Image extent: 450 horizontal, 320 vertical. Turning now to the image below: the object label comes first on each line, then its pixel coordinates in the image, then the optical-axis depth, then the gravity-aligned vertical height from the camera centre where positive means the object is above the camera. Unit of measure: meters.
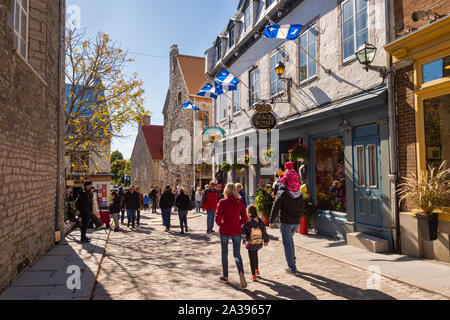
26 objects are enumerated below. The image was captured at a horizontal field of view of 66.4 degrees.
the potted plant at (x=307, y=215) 10.45 -1.16
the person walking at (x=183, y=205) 11.58 -0.93
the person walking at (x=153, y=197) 21.36 -1.20
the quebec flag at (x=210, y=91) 16.25 +4.23
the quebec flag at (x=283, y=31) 9.96 +4.28
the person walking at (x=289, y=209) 6.26 -0.60
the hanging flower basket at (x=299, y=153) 10.98 +0.77
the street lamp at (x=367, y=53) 8.09 +2.89
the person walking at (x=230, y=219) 5.73 -0.72
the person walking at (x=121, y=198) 13.74 -0.79
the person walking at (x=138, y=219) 13.95 -1.68
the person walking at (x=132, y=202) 13.27 -0.93
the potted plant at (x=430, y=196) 6.61 -0.40
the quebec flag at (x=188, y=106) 21.16 +4.42
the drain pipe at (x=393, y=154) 7.64 +0.49
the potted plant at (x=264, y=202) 11.38 -0.83
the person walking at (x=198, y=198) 19.33 -1.16
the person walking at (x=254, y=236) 5.80 -0.99
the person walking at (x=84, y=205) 9.89 -0.79
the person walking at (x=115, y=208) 12.71 -1.11
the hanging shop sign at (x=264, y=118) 12.30 +2.12
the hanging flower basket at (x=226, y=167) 16.66 +0.50
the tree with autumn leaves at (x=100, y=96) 14.78 +3.75
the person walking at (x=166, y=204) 12.49 -0.96
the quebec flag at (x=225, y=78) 14.39 +4.19
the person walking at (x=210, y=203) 11.48 -0.86
